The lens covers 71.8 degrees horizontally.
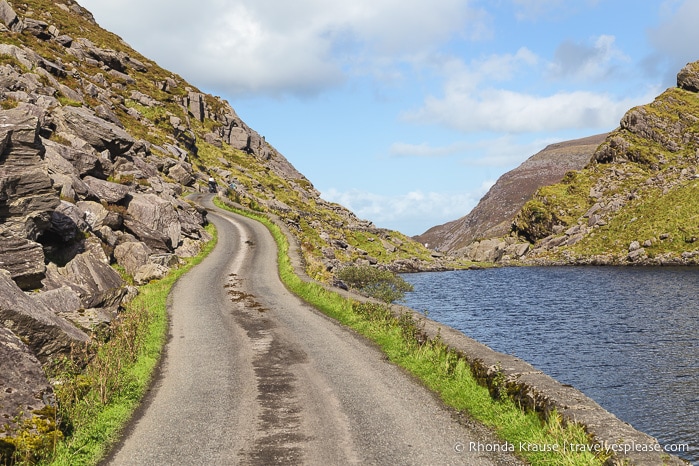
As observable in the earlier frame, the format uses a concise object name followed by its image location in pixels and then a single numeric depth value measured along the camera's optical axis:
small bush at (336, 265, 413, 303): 57.50
